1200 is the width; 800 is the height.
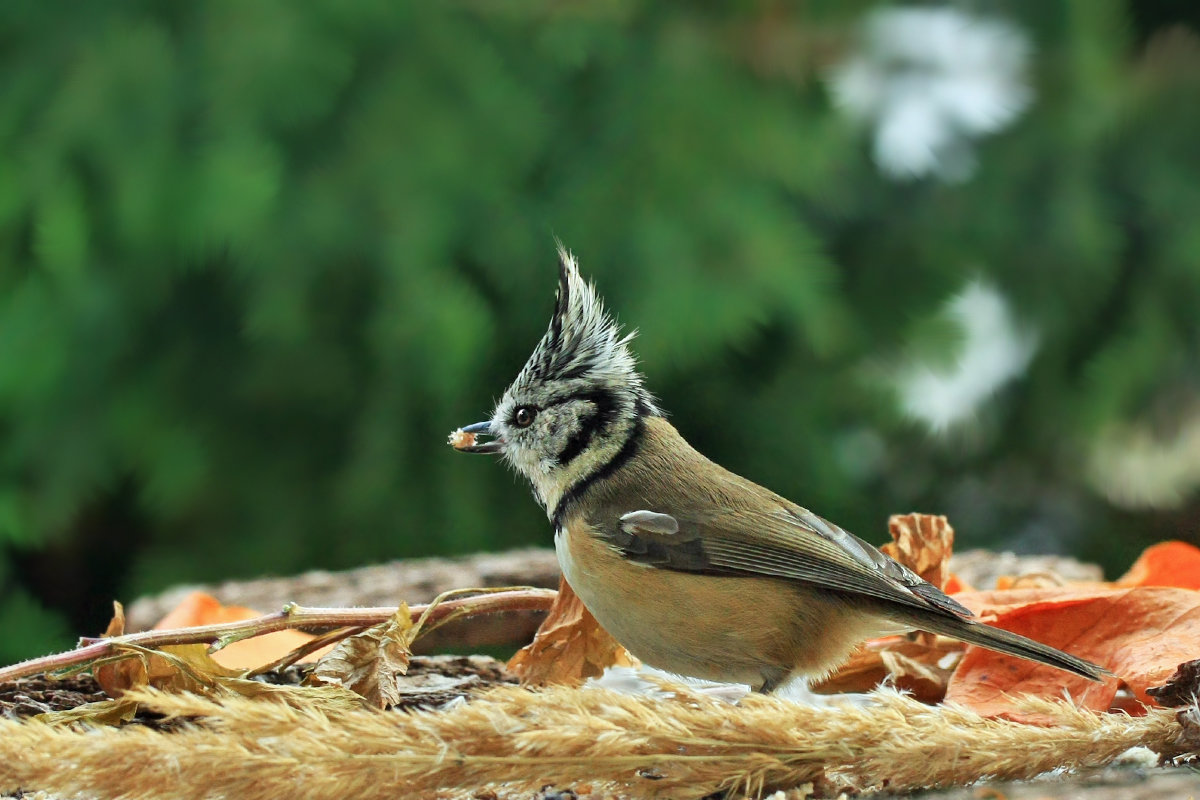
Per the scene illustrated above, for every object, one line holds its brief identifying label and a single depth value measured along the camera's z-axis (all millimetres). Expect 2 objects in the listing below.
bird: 3884
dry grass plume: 3827
